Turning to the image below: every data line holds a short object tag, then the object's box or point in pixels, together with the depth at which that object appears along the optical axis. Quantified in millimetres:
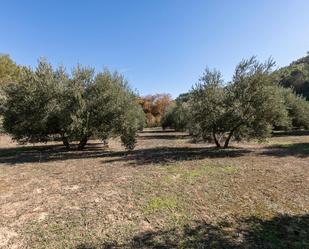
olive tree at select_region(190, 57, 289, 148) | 11361
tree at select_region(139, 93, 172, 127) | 53910
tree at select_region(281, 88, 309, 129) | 26554
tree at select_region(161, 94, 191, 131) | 29596
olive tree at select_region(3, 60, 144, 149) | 11591
